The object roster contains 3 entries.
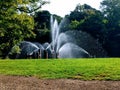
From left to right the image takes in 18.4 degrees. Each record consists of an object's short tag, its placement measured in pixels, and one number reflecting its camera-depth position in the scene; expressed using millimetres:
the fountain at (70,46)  41806
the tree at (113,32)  52344
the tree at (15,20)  26433
